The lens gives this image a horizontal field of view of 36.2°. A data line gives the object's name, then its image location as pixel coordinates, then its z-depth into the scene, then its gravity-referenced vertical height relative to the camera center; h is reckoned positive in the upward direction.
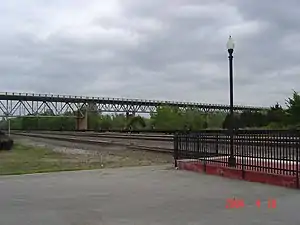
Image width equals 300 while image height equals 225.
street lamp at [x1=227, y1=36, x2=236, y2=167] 16.86 +2.07
